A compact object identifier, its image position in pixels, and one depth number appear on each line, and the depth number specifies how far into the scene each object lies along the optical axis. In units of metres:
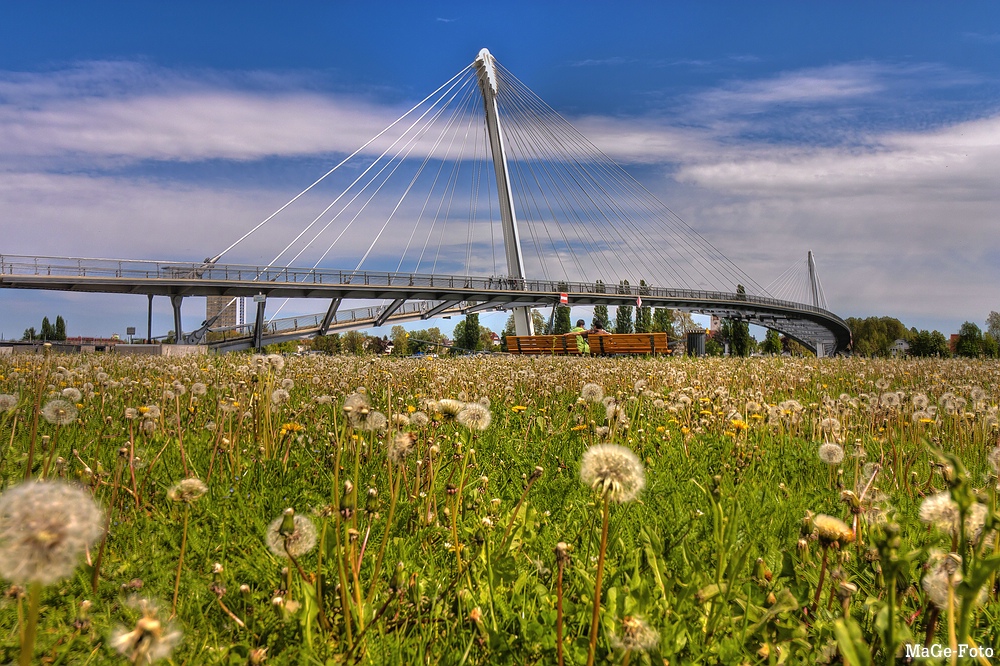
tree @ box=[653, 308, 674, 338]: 74.74
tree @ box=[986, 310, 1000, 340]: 64.60
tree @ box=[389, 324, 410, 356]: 67.69
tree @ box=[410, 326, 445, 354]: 83.40
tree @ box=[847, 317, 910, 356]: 84.44
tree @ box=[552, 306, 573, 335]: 74.25
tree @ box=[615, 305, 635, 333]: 75.31
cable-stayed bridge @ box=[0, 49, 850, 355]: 33.38
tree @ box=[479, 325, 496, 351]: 76.45
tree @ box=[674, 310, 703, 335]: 86.12
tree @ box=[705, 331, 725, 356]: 48.53
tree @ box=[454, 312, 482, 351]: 69.69
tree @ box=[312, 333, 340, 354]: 68.69
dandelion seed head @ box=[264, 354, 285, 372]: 3.55
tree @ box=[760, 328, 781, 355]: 65.93
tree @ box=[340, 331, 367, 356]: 63.03
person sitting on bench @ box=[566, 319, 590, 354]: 19.24
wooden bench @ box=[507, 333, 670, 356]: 19.70
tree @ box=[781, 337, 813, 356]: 87.88
